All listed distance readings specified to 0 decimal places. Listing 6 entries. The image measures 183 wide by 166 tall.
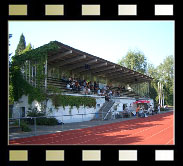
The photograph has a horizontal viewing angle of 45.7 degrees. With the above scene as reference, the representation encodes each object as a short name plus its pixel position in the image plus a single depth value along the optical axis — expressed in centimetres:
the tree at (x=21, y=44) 6529
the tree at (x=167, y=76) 6097
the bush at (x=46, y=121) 1947
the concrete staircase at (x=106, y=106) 2757
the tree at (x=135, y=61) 7085
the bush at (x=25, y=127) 1495
